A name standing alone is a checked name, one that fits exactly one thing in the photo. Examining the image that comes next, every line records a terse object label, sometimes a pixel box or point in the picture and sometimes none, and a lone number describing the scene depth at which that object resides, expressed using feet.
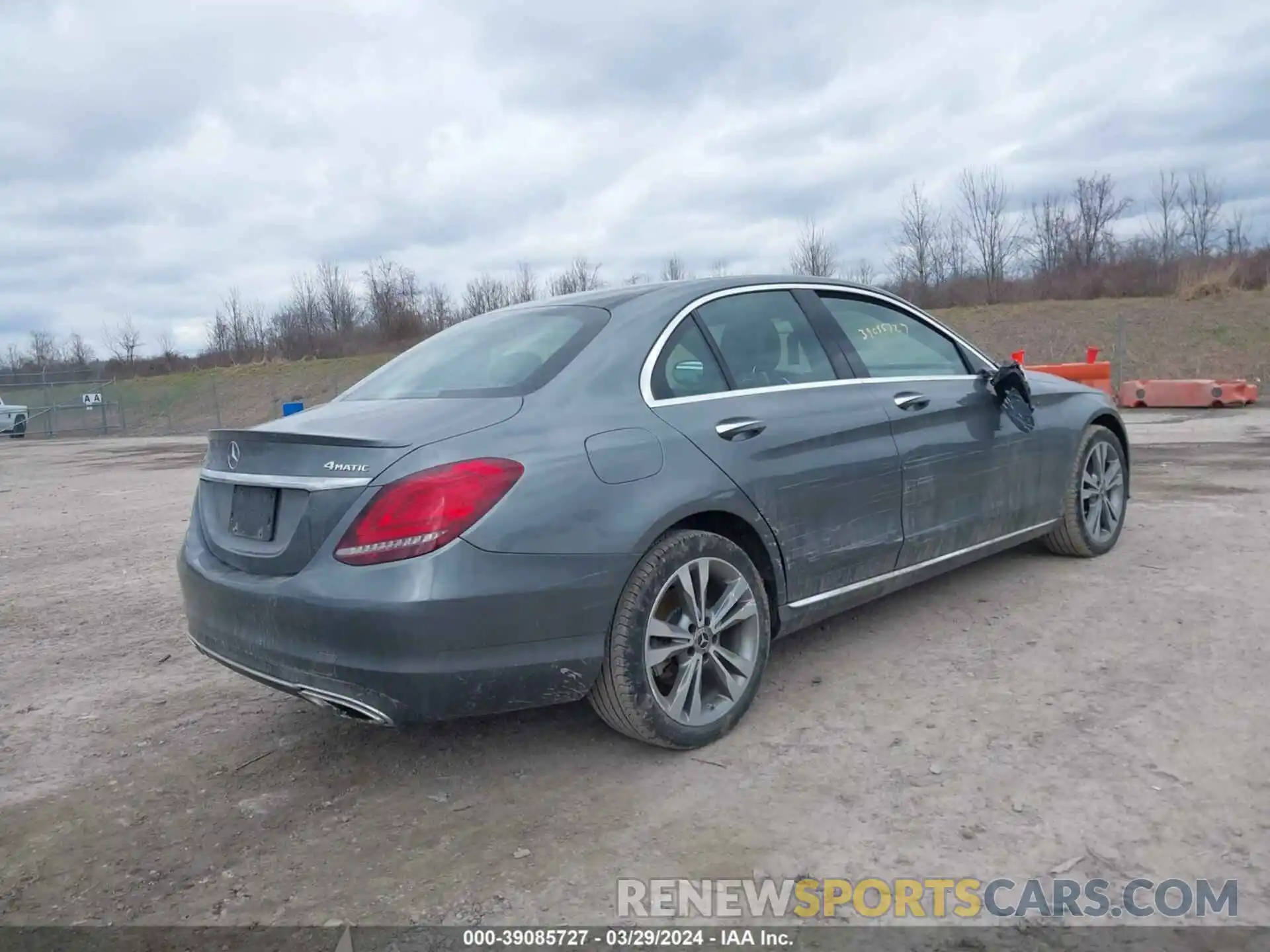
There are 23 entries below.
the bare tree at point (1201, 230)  140.05
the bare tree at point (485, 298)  165.27
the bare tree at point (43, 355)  216.95
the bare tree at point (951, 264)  131.13
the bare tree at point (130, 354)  207.12
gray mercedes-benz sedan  8.82
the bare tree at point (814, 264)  121.03
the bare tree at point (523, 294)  155.94
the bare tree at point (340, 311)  185.37
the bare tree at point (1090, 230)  135.54
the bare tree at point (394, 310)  172.45
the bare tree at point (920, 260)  132.98
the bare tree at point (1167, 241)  135.33
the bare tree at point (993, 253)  132.36
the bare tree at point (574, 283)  146.05
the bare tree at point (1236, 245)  117.61
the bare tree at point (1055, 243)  132.77
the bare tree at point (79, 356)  219.08
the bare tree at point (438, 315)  171.12
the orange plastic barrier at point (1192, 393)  51.19
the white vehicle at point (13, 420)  100.83
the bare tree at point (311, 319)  187.32
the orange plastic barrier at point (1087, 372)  47.91
